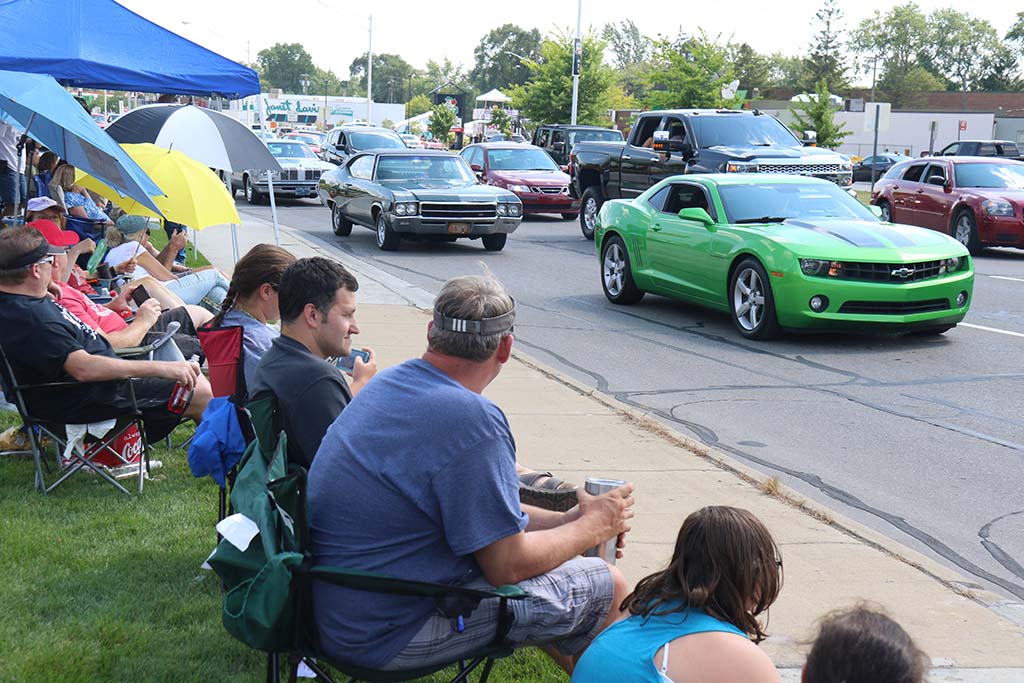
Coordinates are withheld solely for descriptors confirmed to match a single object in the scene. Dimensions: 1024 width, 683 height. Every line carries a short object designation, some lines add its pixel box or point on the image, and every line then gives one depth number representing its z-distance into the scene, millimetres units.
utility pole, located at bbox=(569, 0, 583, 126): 45031
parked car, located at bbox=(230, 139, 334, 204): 29542
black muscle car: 18906
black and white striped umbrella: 11523
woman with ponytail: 5059
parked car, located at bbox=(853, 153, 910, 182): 51656
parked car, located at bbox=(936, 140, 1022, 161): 36344
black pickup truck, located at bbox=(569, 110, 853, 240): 18891
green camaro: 10586
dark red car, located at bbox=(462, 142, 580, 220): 25406
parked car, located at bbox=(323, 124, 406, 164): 31719
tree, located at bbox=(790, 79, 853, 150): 42750
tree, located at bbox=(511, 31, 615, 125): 49625
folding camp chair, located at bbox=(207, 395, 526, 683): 2996
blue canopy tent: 9094
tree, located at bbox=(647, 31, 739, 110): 43094
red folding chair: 4844
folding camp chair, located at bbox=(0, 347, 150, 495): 5574
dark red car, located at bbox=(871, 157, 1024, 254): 19016
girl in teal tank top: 2727
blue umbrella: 7410
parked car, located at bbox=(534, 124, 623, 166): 32031
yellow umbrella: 9938
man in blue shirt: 2994
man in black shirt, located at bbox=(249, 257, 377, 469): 3756
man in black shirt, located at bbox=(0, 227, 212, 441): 5570
